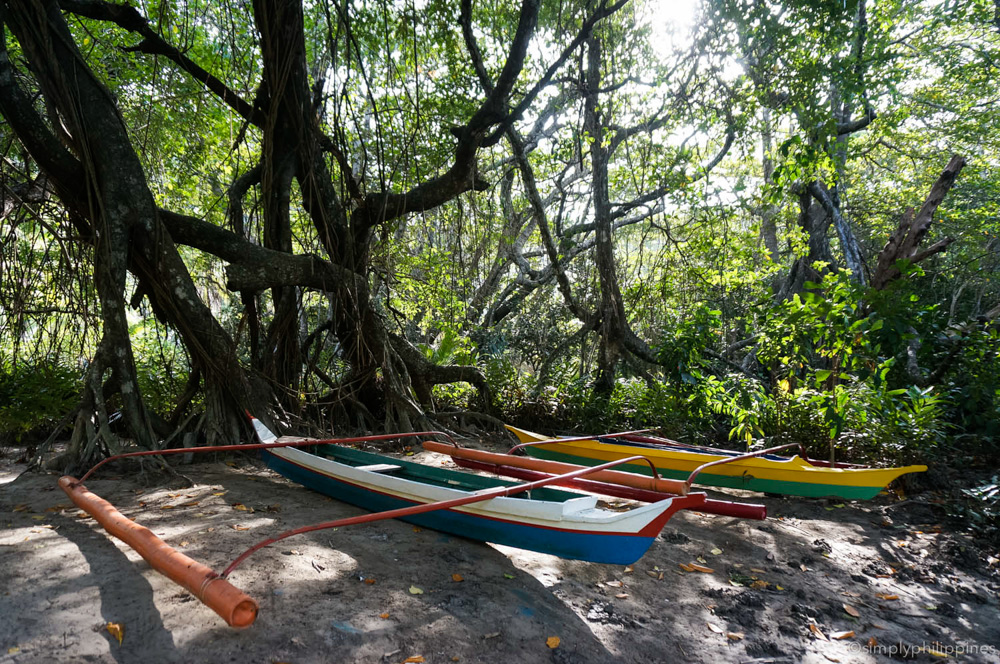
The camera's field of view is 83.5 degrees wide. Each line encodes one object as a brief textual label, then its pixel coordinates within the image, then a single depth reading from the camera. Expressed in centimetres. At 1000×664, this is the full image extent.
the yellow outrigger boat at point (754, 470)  441
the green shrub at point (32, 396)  595
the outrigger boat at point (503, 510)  268
